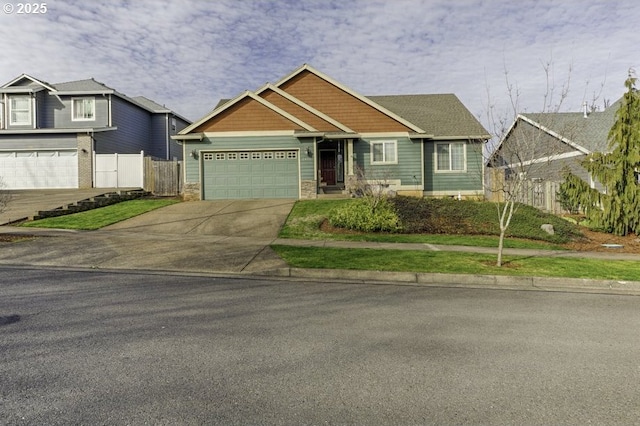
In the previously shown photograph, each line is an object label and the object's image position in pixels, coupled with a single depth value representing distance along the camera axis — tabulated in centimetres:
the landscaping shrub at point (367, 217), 1457
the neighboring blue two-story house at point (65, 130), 2538
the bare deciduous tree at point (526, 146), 927
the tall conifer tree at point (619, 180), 1524
